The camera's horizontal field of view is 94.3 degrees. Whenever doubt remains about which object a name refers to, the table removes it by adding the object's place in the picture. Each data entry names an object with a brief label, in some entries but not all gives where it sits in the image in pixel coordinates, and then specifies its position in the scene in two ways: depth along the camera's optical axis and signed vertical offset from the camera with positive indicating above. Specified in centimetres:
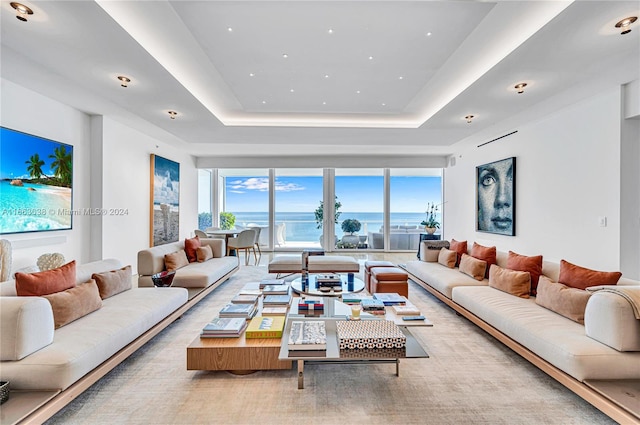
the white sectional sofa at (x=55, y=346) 172 -88
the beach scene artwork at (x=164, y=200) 647 +25
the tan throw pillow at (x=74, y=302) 221 -73
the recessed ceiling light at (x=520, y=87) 346 +150
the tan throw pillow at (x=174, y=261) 418 -72
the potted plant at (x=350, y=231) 921 -60
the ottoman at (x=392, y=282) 406 -96
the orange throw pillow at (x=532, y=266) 316 -59
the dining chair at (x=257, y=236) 792 -69
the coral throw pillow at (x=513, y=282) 309 -75
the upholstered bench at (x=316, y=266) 525 -97
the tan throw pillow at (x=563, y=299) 237 -74
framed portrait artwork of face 572 +32
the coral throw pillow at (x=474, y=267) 388 -73
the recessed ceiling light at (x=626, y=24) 226 +148
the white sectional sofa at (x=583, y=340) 185 -90
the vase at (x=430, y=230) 750 -46
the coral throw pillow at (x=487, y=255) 399 -58
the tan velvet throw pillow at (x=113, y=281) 291 -72
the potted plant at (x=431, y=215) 891 -10
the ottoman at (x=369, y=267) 461 -88
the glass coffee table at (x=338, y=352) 197 -96
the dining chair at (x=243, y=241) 718 -73
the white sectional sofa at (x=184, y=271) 395 -85
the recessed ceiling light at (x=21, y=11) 215 +148
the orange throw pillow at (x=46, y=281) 221 -55
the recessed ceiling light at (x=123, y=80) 329 +148
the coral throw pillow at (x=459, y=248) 464 -58
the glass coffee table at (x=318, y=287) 334 -91
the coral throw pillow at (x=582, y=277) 247 -56
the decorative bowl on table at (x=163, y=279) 366 -84
